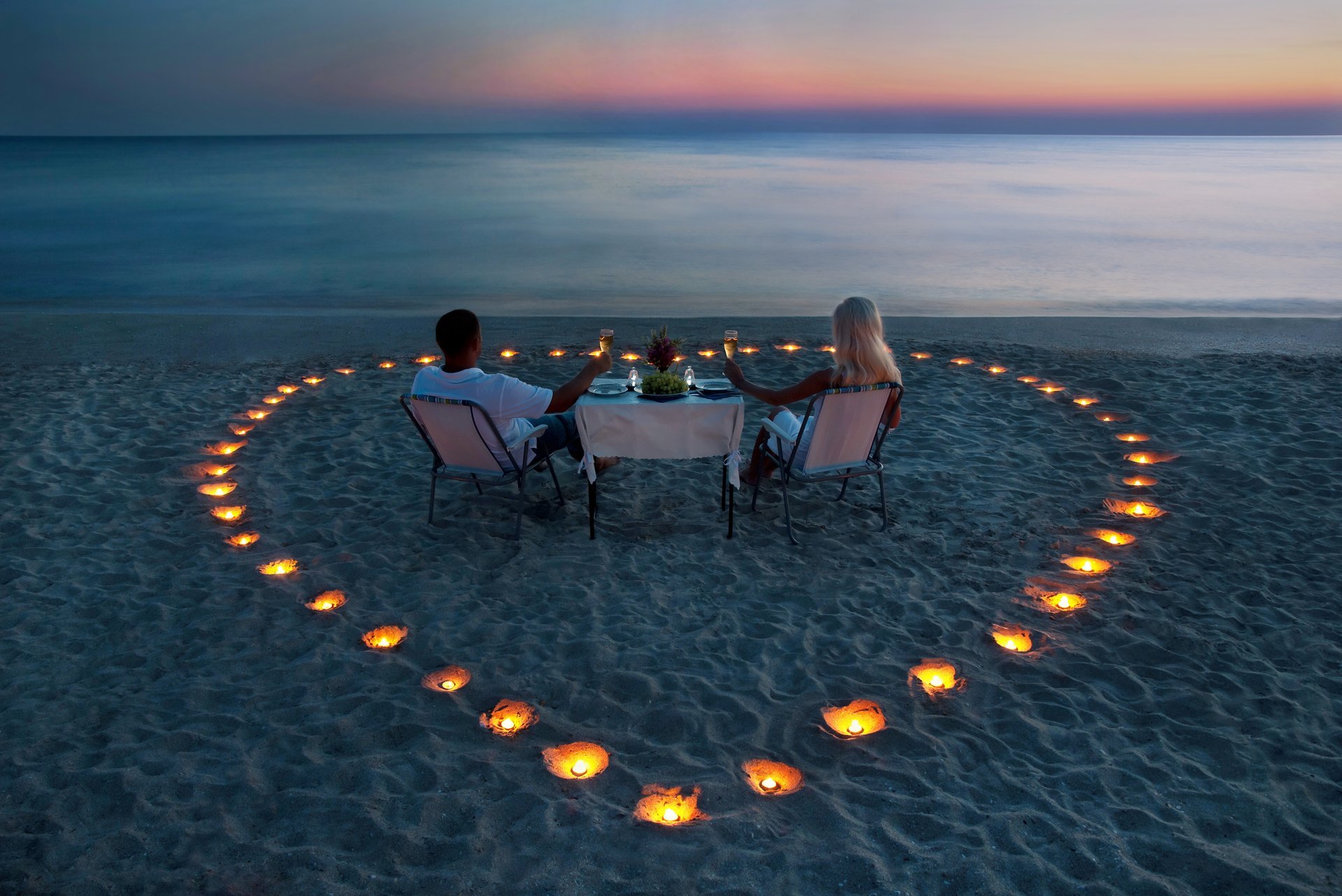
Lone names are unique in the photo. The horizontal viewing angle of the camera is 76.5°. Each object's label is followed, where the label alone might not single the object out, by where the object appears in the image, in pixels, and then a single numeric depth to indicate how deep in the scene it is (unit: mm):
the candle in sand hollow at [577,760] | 2932
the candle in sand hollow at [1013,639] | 3652
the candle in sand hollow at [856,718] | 3148
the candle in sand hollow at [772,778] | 2859
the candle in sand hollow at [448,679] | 3400
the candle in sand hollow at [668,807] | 2725
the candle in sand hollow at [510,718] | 3154
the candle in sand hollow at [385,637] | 3693
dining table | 4375
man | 4328
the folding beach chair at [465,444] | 4297
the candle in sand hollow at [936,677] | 3391
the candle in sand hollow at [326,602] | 3957
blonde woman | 4328
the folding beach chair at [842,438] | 4355
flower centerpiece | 4480
